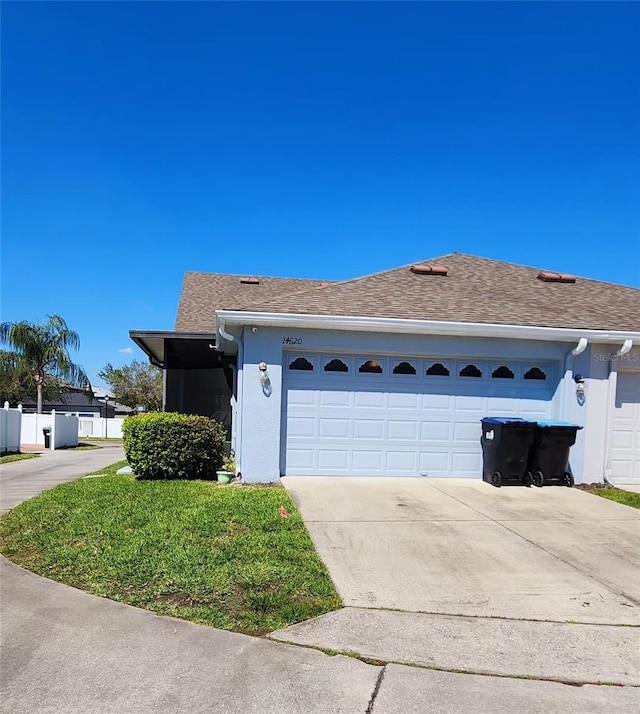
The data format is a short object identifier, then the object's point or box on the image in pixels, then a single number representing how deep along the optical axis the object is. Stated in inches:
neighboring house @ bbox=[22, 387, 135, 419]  1735.2
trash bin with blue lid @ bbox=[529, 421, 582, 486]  394.3
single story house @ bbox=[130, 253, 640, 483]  392.2
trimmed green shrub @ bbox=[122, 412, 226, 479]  394.6
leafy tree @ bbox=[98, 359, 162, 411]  1782.2
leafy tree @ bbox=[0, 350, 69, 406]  1524.0
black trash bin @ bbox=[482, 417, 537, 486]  391.2
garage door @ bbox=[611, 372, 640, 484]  424.5
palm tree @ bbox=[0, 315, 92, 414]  1170.6
